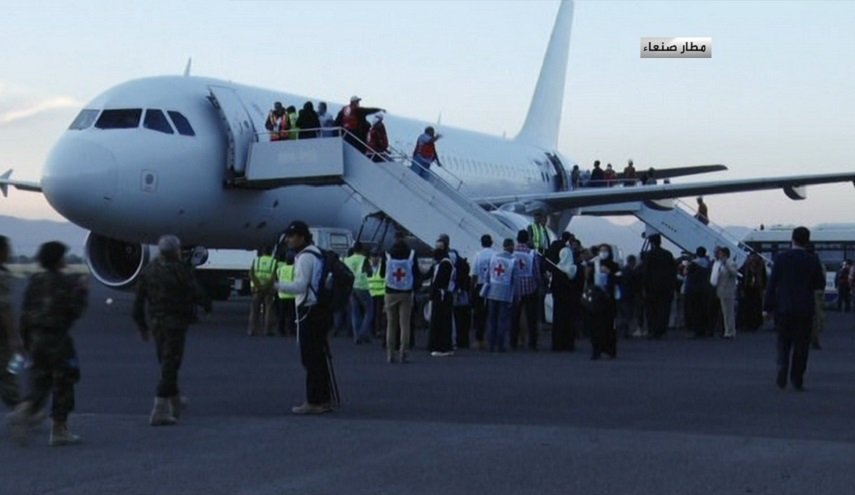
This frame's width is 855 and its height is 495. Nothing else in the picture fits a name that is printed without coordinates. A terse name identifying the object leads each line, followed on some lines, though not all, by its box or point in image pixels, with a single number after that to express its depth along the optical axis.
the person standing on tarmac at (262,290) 25.14
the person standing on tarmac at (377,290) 23.43
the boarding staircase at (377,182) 25.78
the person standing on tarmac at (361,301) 23.56
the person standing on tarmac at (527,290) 22.28
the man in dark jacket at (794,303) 15.51
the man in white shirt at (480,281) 22.47
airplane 24.11
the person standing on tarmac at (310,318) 13.05
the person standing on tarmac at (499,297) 22.03
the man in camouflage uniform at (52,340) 10.91
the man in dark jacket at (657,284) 26.19
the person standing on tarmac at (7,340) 11.21
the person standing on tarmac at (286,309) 23.92
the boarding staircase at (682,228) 41.06
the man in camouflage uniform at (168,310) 11.93
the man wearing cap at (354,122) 27.27
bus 52.00
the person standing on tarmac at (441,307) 20.94
